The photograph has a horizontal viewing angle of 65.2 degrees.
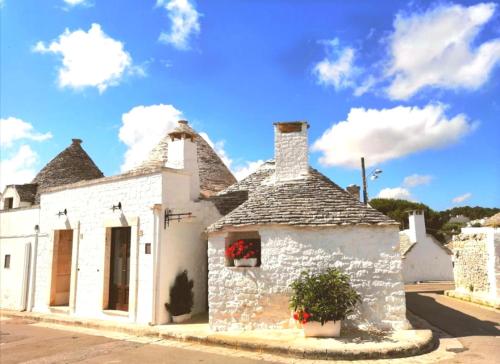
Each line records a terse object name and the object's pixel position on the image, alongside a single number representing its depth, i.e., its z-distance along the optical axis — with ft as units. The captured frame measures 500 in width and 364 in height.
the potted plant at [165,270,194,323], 33.04
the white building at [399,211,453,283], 90.68
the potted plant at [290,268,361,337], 25.61
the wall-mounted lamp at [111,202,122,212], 36.63
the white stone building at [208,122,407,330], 28.09
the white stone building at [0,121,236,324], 33.83
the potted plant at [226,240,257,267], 29.96
